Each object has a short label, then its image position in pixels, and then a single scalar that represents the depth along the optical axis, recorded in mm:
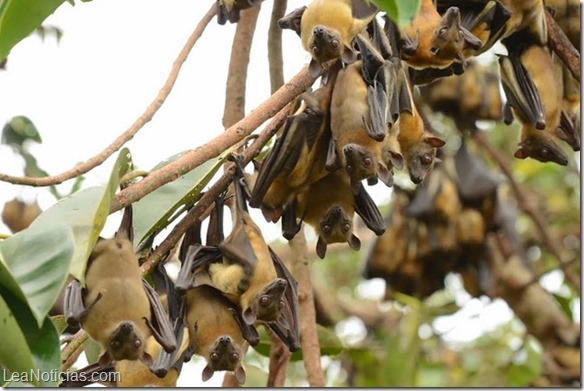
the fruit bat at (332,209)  4807
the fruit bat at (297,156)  4747
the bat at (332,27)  4725
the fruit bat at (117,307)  4632
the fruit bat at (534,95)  5071
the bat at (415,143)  4795
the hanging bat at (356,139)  4685
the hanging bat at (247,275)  4738
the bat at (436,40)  4766
